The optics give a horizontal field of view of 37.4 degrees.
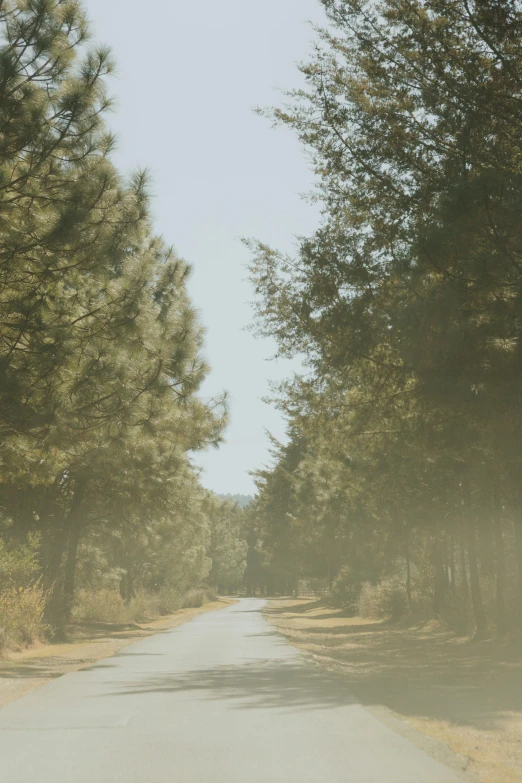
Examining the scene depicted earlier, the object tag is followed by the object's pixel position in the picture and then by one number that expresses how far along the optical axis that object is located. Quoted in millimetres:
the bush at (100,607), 35500
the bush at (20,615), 20625
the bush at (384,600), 34688
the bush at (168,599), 52325
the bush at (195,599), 66612
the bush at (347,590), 44428
